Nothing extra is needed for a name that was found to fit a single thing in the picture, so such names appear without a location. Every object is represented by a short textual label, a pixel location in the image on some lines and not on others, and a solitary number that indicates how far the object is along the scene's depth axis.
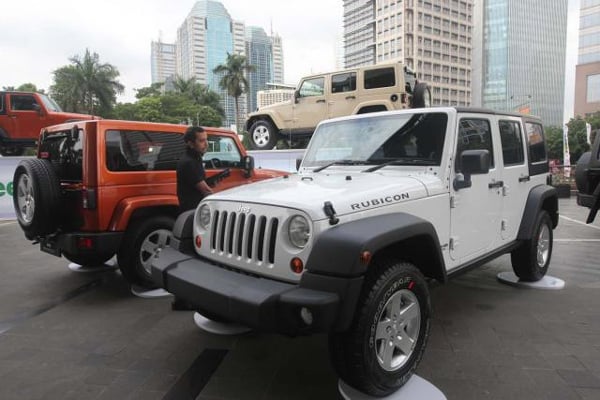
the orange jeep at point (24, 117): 11.46
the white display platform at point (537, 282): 4.79
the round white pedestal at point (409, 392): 2.61
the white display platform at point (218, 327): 3.69
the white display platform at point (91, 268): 5.96
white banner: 10.18
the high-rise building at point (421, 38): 105.19
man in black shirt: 4.45
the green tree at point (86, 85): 38.06
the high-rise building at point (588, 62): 69.69
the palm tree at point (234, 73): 46.53
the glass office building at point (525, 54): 100.94
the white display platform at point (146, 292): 4.73
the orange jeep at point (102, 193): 4.40
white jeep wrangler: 2.27
